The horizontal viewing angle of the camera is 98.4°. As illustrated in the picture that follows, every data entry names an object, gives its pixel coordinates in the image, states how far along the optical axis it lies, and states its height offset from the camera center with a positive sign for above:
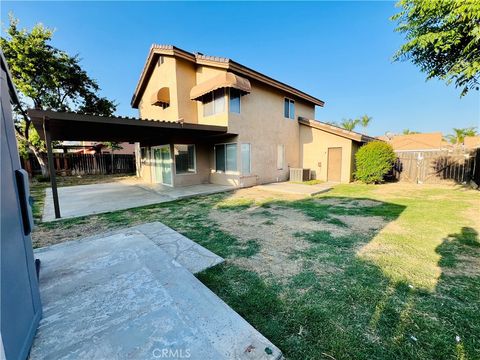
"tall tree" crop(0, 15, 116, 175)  13.55 +6.10
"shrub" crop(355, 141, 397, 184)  11.55 -0.30
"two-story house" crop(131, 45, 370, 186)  10.73 +1.70
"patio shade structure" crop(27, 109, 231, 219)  6.18 +1.27
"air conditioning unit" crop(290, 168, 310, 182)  13.28 -1.14
